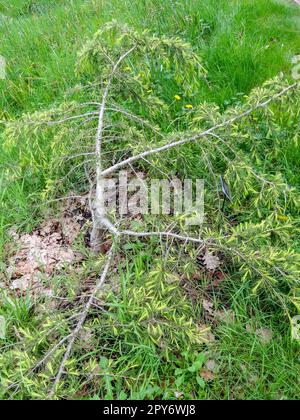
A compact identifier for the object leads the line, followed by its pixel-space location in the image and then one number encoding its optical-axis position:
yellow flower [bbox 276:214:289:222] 2.66
